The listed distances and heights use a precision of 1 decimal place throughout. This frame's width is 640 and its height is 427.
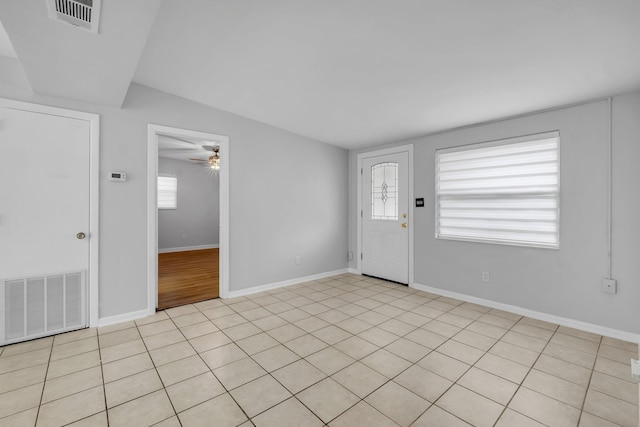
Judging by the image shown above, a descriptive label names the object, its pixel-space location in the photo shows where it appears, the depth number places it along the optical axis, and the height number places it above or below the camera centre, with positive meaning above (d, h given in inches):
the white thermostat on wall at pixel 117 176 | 120.2 +15.7
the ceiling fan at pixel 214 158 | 224.1 +43.4
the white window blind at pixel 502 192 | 124.6 +10.9
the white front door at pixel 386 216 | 179.6 -1.7
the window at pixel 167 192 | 305.4 +23.1
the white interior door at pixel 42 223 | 102.0 -4.0
